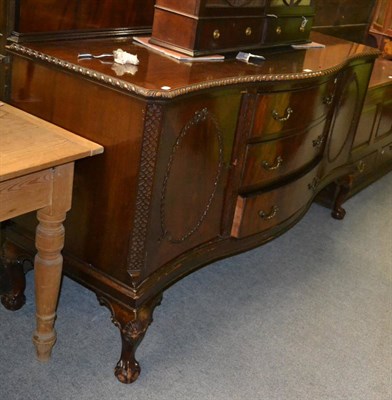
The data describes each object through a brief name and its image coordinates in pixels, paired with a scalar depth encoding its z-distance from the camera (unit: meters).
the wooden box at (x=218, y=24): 2.02
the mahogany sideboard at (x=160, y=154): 1.75
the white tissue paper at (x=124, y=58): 1.86
